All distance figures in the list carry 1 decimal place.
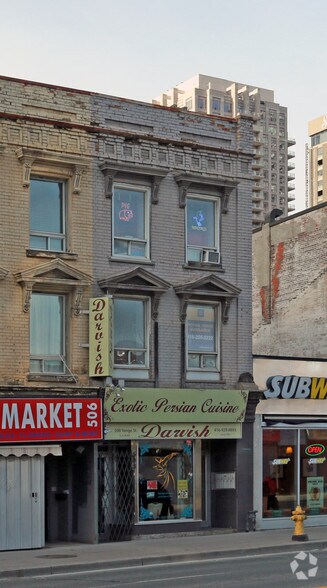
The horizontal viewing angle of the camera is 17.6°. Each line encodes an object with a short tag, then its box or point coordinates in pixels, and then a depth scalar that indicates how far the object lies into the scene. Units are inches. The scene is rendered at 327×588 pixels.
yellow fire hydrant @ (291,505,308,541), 1005.8
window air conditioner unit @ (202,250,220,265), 1160.2
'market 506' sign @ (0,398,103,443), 983.6
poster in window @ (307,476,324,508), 1229.7
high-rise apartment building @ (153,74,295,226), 7194.9
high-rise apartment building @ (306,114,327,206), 7642.7
